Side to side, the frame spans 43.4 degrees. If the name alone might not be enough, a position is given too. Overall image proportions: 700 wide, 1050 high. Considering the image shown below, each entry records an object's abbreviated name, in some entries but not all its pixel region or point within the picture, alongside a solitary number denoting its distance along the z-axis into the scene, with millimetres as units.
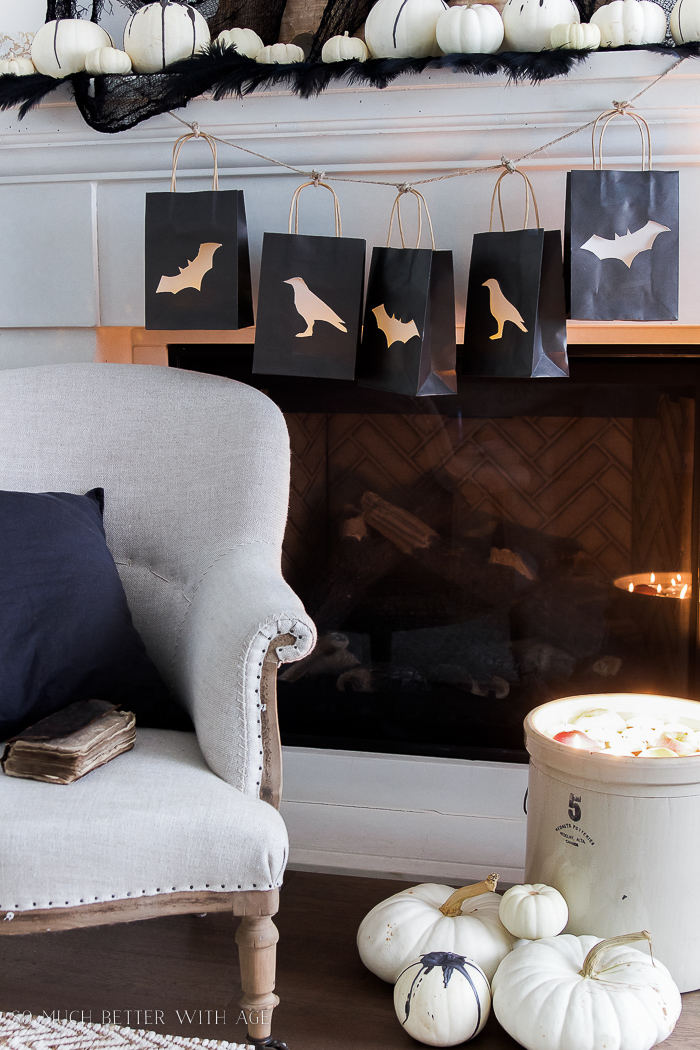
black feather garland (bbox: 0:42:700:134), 1410
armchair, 959
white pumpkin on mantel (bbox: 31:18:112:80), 1545
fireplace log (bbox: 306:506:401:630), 1834
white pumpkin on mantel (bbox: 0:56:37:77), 1586
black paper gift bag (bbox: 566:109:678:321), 1387
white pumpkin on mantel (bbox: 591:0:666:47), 1406
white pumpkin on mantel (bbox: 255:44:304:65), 1509
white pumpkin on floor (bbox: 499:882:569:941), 1188
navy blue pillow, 1171
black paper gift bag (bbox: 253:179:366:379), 1473
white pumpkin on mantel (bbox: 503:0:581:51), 1413
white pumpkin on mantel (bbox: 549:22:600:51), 1391
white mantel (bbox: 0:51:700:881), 1481
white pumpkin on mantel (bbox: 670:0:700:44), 1393
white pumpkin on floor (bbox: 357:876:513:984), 1215
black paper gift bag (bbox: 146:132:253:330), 1491
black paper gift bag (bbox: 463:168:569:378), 1396
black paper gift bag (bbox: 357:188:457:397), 1426
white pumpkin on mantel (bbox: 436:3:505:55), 1409
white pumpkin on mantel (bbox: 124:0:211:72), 1520
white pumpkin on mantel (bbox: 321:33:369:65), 1473
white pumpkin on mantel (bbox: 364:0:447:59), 1442
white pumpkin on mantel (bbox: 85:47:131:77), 1518
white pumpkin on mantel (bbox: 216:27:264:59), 1532
